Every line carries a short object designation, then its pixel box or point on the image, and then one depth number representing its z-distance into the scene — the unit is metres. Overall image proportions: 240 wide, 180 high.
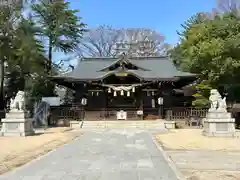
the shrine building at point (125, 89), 15.96
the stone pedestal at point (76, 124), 14.69
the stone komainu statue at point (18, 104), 10.87
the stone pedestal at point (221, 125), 10.07
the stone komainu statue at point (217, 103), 10.37
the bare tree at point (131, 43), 28.47
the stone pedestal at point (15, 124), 10.54
